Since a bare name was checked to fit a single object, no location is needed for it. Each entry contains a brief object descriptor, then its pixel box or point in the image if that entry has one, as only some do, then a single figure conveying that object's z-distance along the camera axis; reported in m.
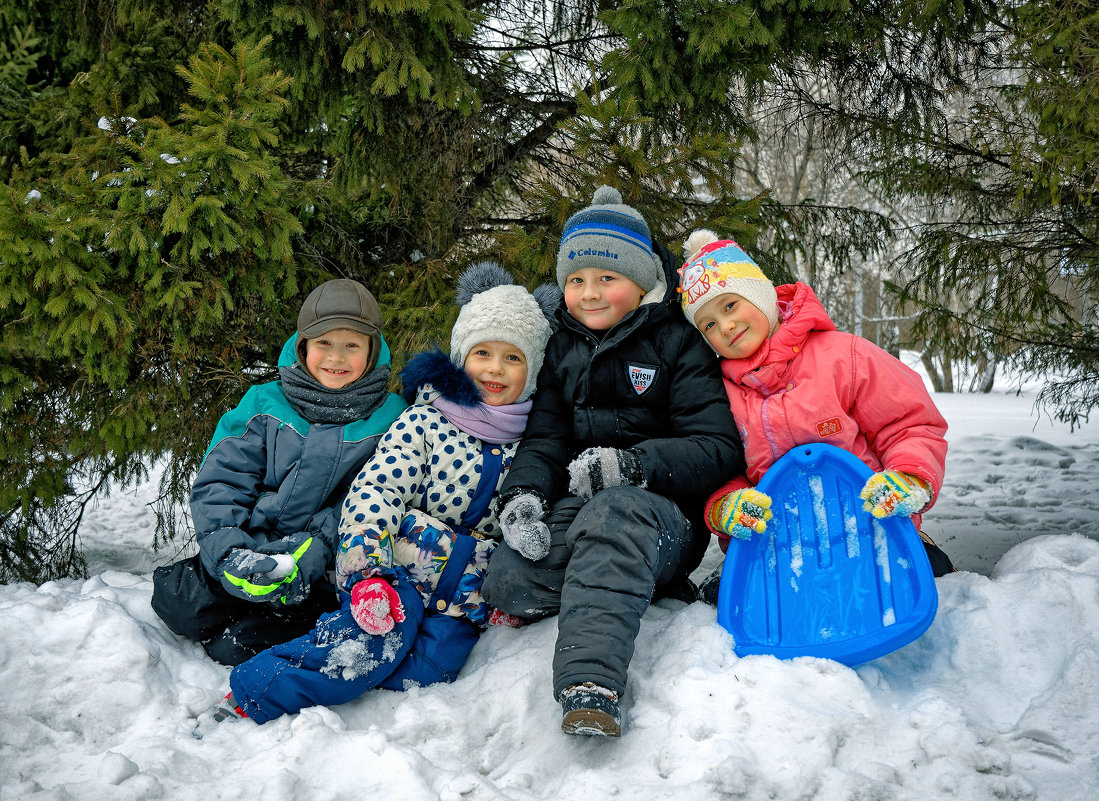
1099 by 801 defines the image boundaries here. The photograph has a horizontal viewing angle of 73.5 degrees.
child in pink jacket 2.70
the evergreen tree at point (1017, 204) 3.12
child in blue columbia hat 2.30
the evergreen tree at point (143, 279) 3.18
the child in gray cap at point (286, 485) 2.73
